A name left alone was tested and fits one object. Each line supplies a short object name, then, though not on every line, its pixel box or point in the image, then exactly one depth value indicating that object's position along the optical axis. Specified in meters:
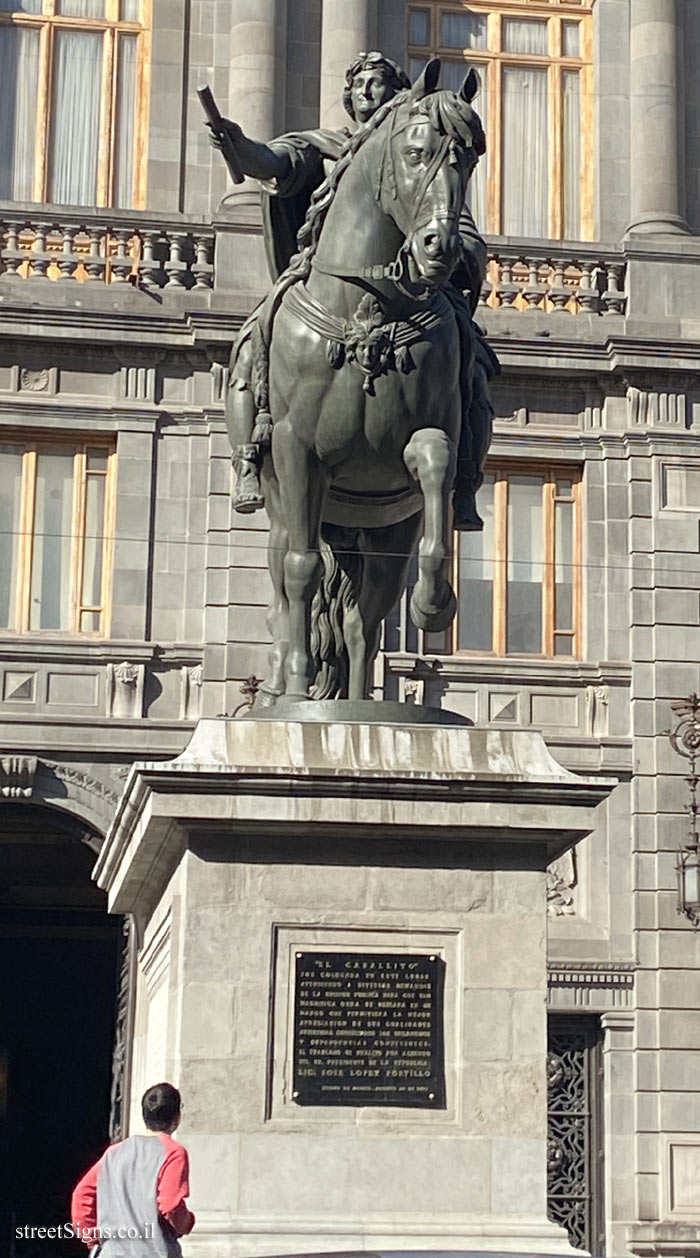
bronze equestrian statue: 10.74
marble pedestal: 10.01
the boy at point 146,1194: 8.20
